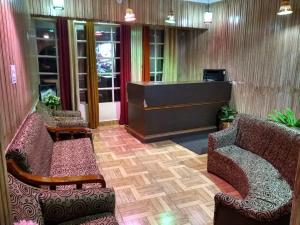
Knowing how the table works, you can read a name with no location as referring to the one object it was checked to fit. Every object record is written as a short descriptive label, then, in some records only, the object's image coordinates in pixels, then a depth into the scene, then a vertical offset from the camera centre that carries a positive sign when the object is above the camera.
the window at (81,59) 5.46 +0.33
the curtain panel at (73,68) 5.20 +0.11
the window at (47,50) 5.15 +0.51
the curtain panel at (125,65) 5.74 +0.20
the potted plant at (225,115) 5.08 -0.93
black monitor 5.26 -0.04
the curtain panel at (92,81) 5.39 -0.18
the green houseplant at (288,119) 3.41 -0.70
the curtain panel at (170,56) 6.37 +0.46
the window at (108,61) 5.76 +0.30
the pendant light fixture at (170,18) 4.64 +1.06
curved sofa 1.76 -1.02
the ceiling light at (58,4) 3.74 +1.09
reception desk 4.62 -0.71
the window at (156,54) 6.38 +0.51
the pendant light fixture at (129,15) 3.85 +0.94
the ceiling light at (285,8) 3.06 +0.84
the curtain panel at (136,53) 5.92 +0.50
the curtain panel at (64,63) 5.11 +0.23
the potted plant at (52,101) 4.62 -0.53
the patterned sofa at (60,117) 3.60 -0.75
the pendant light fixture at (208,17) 5.00 +1.16
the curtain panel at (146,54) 5.96 +0.48
